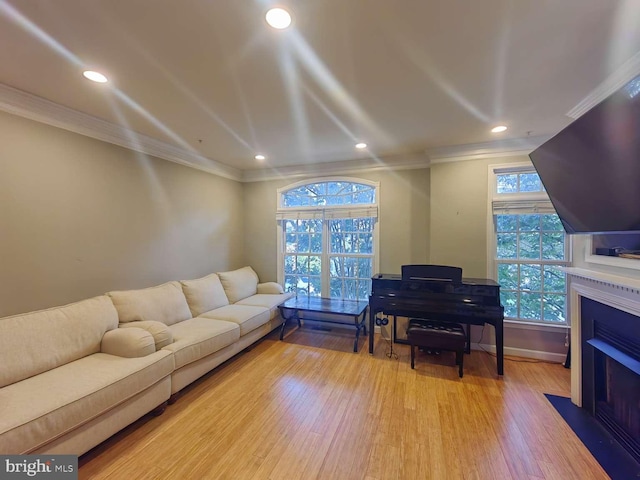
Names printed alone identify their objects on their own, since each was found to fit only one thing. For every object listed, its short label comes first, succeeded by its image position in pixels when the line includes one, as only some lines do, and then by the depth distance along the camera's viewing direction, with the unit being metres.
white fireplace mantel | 1.71
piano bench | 2.75
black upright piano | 2.84
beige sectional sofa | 1.52
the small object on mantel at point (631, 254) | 1.73
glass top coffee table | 3.47
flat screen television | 1.46
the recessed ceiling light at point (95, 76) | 1.87
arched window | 4.13
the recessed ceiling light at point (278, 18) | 1.34
